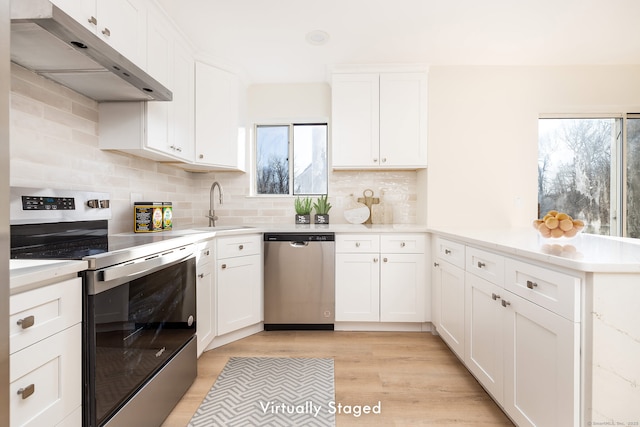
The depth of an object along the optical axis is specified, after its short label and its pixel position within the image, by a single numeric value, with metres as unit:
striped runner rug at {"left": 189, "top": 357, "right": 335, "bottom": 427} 1.56
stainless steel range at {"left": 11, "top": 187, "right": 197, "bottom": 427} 1.07
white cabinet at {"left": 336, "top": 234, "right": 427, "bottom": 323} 2.60
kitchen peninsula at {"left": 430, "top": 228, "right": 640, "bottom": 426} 0.98
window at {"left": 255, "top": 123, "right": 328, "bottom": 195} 3.30
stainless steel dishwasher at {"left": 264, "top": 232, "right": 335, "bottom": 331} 2.61
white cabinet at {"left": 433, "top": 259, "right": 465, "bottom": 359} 1.98
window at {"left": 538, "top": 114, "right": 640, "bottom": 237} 2.85
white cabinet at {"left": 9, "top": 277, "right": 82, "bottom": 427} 0.80
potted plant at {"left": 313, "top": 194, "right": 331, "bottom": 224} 3.10
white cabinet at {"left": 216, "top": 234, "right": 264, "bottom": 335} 2.34
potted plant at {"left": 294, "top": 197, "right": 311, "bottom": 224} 3.12
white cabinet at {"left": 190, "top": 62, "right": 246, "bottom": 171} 2.62
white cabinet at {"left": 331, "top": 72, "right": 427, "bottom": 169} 2.85
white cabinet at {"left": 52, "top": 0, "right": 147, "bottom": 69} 1.34
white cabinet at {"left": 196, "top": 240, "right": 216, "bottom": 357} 2.02
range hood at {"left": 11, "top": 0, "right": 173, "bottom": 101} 1.00
